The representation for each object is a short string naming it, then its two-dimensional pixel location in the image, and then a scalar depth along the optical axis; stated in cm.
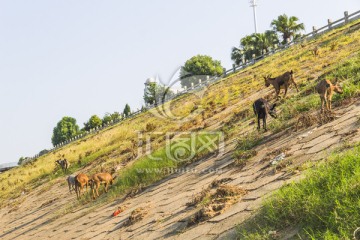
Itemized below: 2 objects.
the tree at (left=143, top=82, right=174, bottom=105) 4781
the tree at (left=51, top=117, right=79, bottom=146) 8275
